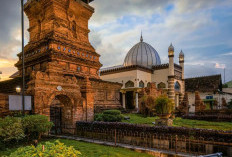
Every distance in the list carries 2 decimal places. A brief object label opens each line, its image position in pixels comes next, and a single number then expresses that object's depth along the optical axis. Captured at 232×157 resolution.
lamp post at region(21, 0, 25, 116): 10.09
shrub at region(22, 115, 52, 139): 8.34
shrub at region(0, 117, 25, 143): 7.43
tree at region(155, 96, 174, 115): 13.33
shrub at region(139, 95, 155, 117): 20.41
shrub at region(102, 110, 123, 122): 13.57
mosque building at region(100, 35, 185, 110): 31.95
